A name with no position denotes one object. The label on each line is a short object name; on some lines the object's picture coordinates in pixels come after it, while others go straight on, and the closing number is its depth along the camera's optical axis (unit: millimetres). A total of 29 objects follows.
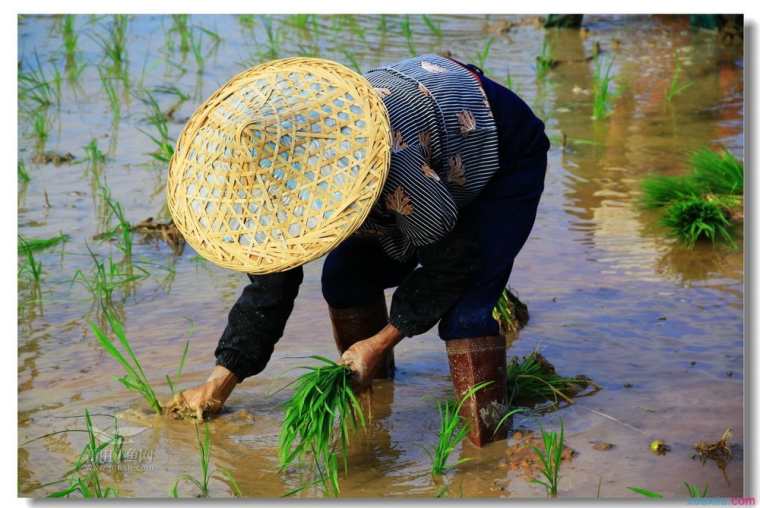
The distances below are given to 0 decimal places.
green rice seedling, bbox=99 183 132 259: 9180
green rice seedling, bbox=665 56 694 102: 13039
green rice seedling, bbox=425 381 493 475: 6322
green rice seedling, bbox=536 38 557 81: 14086
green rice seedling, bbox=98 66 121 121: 12125
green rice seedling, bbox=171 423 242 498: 6172
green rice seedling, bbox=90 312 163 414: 6926
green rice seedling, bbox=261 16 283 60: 13477
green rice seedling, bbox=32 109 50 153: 11180
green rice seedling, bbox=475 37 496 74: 12842
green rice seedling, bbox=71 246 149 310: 8660
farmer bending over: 5246
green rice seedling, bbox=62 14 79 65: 13219
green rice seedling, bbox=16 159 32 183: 10422
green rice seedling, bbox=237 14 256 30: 14508
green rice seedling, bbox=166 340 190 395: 7051
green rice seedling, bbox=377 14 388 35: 14859
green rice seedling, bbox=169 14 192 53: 13922
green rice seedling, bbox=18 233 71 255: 8914
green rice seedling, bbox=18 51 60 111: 12039
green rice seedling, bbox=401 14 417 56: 13735
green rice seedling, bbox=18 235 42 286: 8562
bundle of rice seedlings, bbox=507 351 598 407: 7316
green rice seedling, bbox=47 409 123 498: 6082
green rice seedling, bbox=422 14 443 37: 14369
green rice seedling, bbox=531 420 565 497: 6195
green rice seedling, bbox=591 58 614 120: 12594
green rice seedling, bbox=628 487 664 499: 6035
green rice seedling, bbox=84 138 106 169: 10770
